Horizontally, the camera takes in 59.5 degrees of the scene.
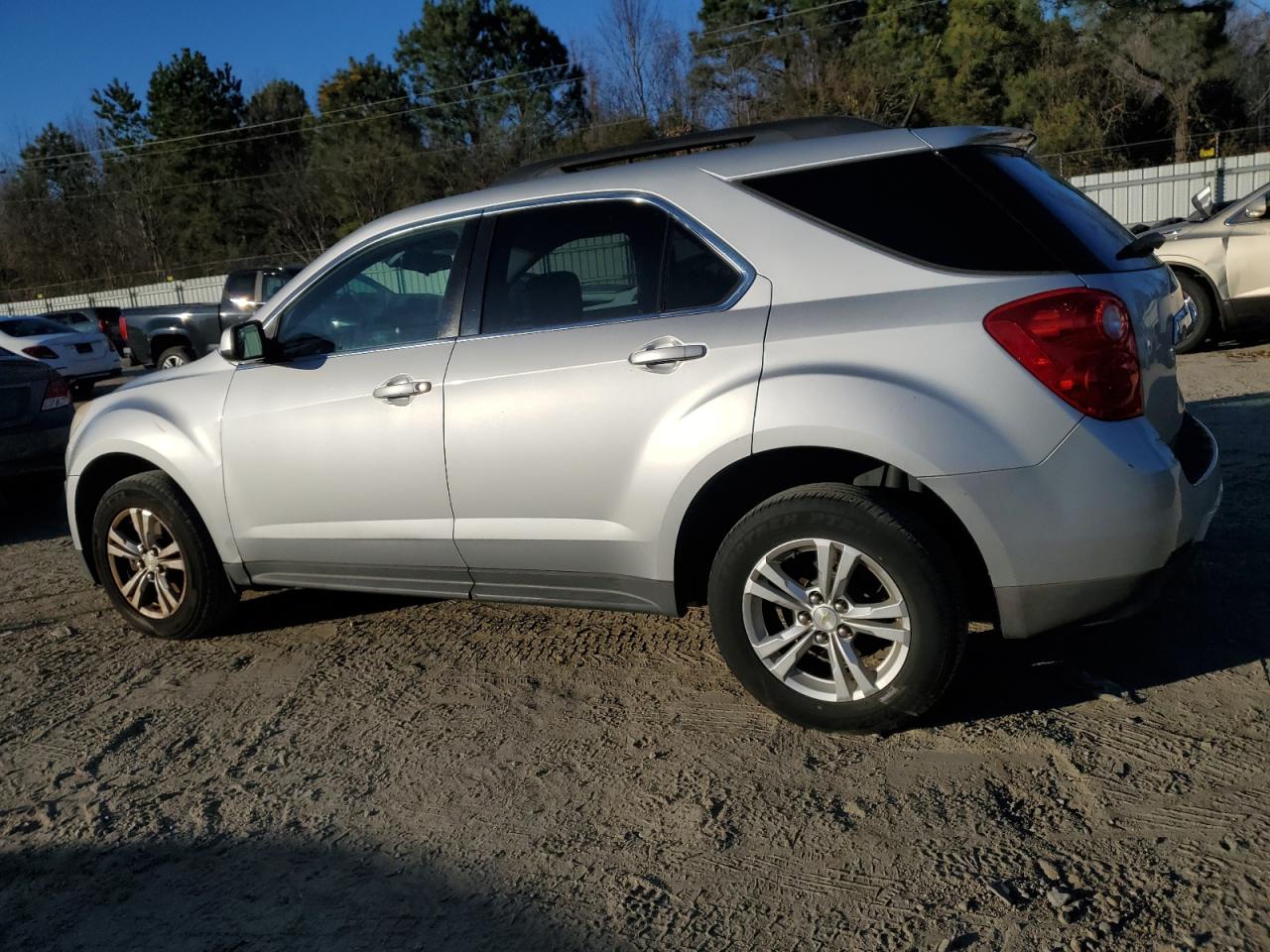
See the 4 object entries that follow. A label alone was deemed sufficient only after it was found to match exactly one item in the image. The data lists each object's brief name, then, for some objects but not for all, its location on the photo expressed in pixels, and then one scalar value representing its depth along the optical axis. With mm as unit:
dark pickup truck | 17141
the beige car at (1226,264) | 9930
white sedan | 18250
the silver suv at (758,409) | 3182
